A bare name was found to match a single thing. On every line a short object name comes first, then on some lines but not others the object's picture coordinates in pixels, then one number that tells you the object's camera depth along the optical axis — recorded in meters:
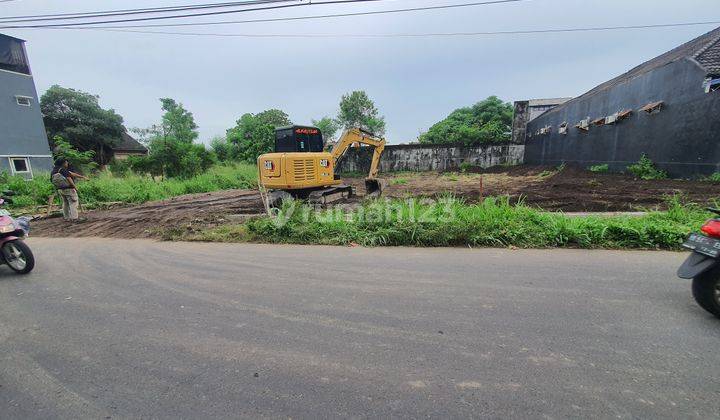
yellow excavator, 8.75
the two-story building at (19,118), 16.17
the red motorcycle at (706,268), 2.70
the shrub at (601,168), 14.72
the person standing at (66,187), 8.16
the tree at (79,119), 25.53
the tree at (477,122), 27.05
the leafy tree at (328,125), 41.31
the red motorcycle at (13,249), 4.35
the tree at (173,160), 17.88
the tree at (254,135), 24.02
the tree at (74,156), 15.49
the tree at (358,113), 37.41
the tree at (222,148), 30.91
